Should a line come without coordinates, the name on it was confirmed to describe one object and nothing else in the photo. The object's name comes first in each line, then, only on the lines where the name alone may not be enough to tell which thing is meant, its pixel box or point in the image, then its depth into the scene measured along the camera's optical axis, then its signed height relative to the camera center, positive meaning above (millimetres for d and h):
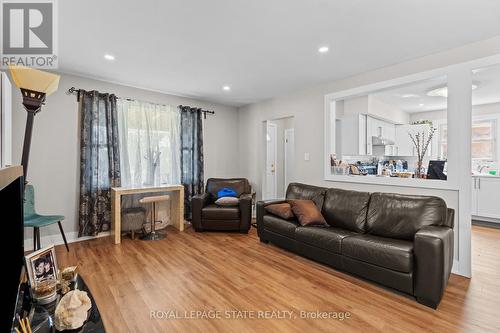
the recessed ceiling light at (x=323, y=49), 2752 +1338
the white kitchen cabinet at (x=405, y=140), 5939 +611
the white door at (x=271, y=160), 6043 +91
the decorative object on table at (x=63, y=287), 1299 -674
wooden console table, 3670 -667
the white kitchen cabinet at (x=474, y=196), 4938 -656
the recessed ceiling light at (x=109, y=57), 2980 +1348
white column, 2666 +134
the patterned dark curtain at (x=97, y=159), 3707 +79
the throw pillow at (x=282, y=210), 3408 -669
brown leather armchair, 4211 -907
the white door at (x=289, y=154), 6184 +247
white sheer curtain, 4168 +388
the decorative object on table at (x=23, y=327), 911 -631
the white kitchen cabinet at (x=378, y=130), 4800 +746
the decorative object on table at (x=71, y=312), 992 -623
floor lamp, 1709 +570
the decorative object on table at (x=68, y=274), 1416 -655
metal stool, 3902 -972
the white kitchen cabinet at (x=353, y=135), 4578 +571
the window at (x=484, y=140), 5477 +573
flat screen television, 784 -272
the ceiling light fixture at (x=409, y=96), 4883 +1404
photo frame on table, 1241 -549
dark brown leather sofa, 2133 -817
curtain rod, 3621 +1105
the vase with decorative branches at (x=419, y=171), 3241 -94
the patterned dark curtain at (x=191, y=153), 4828 +223
